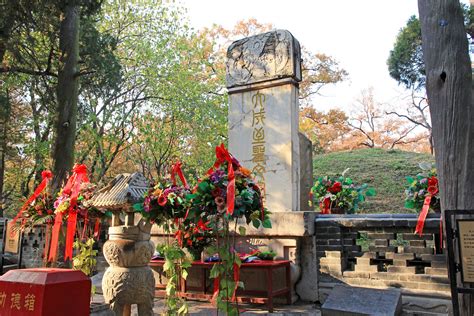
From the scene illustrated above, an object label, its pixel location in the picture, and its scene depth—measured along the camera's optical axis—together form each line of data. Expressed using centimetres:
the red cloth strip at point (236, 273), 317
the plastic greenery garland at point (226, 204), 304
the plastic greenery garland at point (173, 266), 352
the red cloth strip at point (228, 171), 294
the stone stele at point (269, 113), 626
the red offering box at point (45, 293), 237
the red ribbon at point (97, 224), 460
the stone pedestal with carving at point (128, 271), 359
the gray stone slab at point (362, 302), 411
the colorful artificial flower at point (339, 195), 666
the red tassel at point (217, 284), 348
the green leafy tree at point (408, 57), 1959
